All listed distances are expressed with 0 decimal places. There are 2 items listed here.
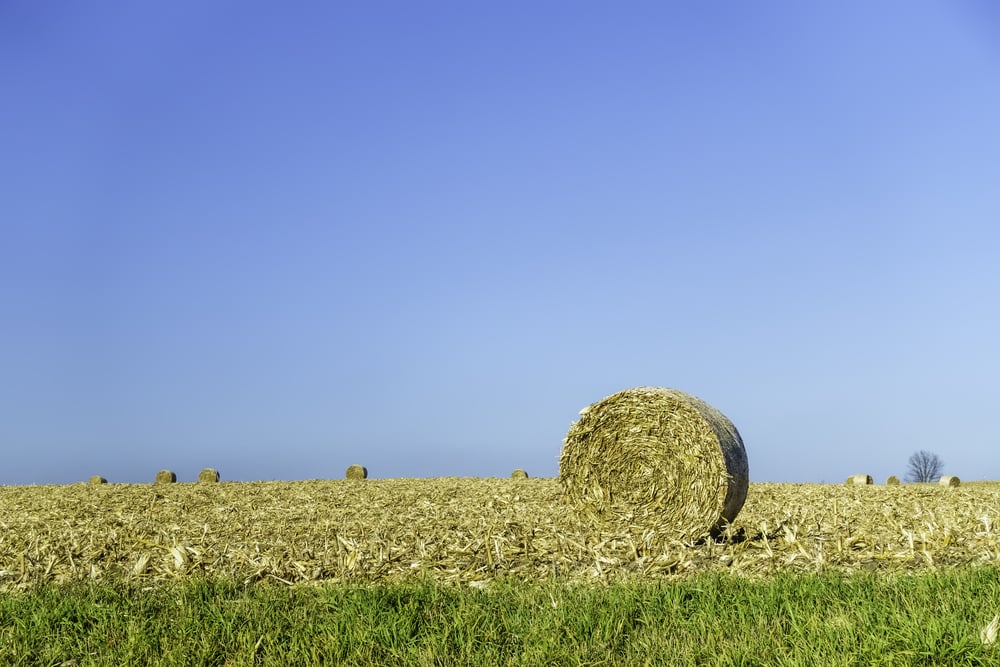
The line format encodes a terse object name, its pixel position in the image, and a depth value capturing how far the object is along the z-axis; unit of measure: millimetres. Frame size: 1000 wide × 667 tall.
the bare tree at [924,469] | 46094
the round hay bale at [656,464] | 11750
